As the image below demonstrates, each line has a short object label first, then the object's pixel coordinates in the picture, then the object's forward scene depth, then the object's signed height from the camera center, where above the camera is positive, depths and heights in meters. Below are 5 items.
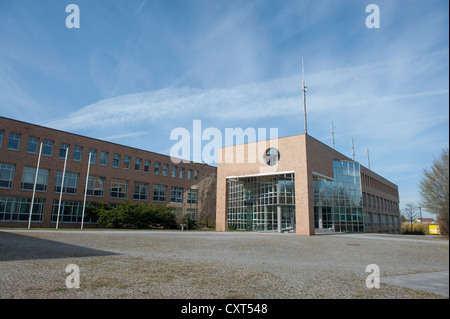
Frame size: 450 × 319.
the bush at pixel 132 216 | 34.31 +0.24
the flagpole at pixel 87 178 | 33.97 +4.36
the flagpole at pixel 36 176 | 29.56 +4.02
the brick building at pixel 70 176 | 31.11 +5.02
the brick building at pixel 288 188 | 26.30 +3.34
